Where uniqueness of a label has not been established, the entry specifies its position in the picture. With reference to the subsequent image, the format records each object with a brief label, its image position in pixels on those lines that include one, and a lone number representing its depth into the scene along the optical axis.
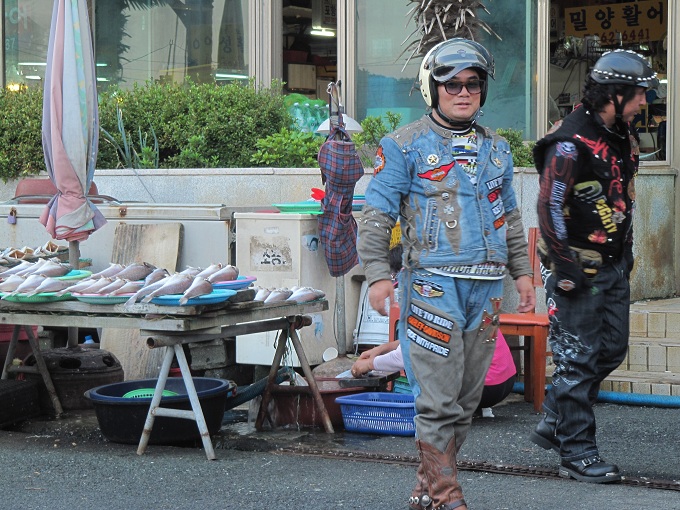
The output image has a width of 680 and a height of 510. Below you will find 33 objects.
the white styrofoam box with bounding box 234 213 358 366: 15.88
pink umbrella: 15.11
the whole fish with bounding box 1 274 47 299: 12.37
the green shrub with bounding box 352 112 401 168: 19.77
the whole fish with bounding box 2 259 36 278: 13.27
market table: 11.76
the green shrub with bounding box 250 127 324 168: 19.74
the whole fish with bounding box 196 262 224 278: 12.30
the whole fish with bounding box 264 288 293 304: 12.95
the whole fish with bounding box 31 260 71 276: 12.99
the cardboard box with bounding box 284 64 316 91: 23.69
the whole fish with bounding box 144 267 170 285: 12.39
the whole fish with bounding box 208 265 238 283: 12.28
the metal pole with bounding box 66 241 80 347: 15.33
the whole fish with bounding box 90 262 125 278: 12.86
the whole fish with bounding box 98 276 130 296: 12.14
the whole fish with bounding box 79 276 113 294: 12.18
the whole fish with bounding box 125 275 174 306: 11.93
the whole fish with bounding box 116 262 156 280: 12.77
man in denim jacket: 8.80
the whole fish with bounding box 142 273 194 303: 11.76
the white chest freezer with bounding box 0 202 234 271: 16.77
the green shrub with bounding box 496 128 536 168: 18.46
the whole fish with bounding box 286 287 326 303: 13.28
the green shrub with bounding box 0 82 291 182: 20.93
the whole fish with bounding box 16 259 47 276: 13.07
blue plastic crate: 12.87
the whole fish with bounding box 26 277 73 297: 12.28
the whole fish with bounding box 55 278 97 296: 12.28
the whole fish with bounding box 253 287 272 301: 12.97
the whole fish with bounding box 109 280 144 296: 12.10
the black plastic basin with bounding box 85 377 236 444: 12.40
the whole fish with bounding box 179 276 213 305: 11.55
